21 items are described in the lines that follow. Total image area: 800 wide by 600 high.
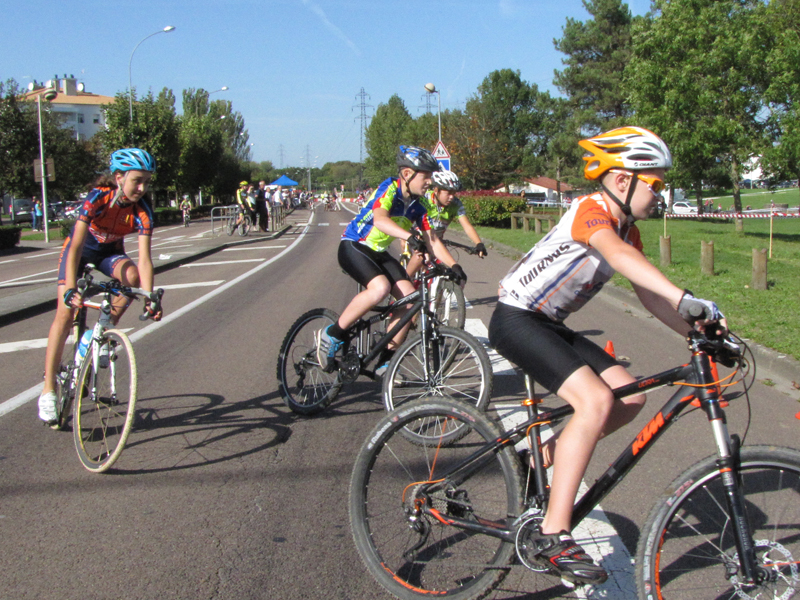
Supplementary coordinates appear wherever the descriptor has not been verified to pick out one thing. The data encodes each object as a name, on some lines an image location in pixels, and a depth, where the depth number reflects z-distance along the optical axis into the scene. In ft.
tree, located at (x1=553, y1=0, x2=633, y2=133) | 192.54
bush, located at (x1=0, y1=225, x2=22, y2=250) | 89.15
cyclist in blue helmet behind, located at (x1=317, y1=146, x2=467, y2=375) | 17.13
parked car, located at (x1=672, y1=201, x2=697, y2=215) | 221.87
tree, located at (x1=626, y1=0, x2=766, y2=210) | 100.22
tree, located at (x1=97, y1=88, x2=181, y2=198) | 155.94
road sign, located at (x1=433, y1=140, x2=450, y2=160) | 95.58
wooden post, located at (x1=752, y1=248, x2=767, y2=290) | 34.58
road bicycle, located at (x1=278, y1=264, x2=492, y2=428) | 15.80
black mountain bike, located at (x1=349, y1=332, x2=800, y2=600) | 8.06
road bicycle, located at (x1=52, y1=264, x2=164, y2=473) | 14.23
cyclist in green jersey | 24.17
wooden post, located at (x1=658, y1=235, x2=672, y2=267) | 45.88
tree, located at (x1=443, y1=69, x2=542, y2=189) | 191.31
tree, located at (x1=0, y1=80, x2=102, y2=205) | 132.98
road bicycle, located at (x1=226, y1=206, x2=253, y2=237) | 95.45
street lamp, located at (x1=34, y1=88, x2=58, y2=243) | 99.37
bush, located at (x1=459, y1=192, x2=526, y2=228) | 100.63
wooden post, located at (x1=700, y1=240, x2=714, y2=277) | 41.06
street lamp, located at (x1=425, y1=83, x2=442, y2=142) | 133.80
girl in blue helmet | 15.24
